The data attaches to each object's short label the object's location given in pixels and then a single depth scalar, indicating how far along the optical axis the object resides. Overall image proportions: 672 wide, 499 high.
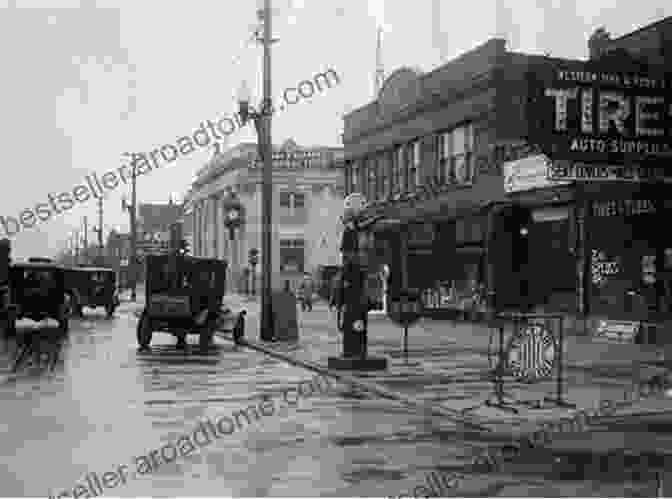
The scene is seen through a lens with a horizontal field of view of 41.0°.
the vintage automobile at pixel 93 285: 41.72
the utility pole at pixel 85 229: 108.09
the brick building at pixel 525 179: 13.95
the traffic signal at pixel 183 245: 34.31
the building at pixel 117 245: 124.78
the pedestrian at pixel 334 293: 39.85
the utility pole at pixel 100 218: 77.06
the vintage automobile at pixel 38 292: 28.35
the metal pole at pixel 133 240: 59.44
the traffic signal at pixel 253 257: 48.35
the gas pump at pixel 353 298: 16.58
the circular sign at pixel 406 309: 17.09
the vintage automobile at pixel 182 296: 22.91
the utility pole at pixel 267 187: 23.59
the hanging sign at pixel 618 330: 20.52
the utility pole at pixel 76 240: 124.36
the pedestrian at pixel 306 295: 42.84
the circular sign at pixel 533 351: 11.80
